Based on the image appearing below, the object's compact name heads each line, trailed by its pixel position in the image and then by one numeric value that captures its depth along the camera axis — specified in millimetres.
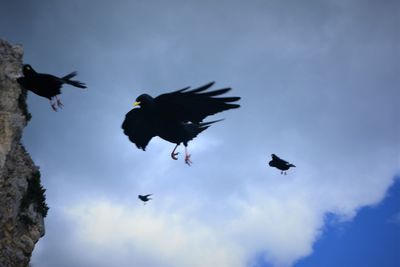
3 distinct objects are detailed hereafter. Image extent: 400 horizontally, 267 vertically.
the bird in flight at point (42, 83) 6277
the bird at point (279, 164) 13523
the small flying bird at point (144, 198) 20097
